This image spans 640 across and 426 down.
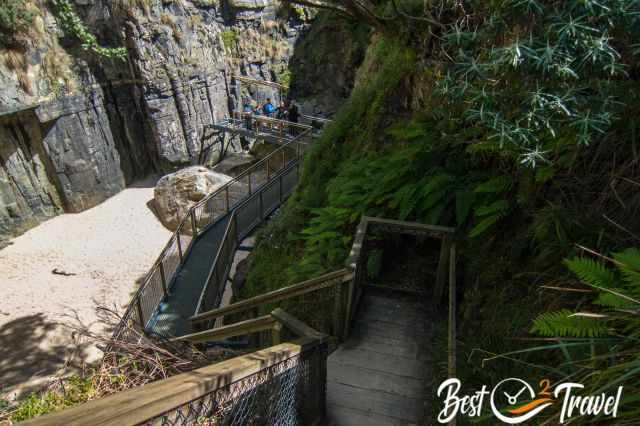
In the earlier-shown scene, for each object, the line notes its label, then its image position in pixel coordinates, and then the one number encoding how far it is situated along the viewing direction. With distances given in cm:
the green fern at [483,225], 423
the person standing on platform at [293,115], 1717
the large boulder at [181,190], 1642
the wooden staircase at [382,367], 357
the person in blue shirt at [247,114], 1858
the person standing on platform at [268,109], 1883
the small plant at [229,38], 2170
